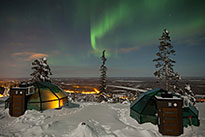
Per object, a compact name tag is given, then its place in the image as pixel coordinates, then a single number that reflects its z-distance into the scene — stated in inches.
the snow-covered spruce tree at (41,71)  929.4
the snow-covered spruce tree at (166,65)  641.2
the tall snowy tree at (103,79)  947.3
